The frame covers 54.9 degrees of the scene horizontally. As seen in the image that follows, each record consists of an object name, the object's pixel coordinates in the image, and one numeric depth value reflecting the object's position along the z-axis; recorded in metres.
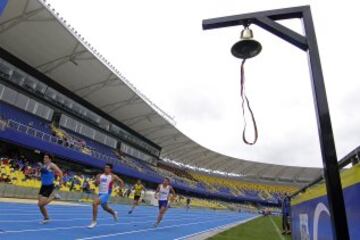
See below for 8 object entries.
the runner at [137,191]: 18.65
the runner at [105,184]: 9.33
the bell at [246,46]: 3.66
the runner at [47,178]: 8.71
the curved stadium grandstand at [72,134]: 10.79
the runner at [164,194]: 11.91
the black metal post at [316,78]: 2.87
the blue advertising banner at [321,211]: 2.71
